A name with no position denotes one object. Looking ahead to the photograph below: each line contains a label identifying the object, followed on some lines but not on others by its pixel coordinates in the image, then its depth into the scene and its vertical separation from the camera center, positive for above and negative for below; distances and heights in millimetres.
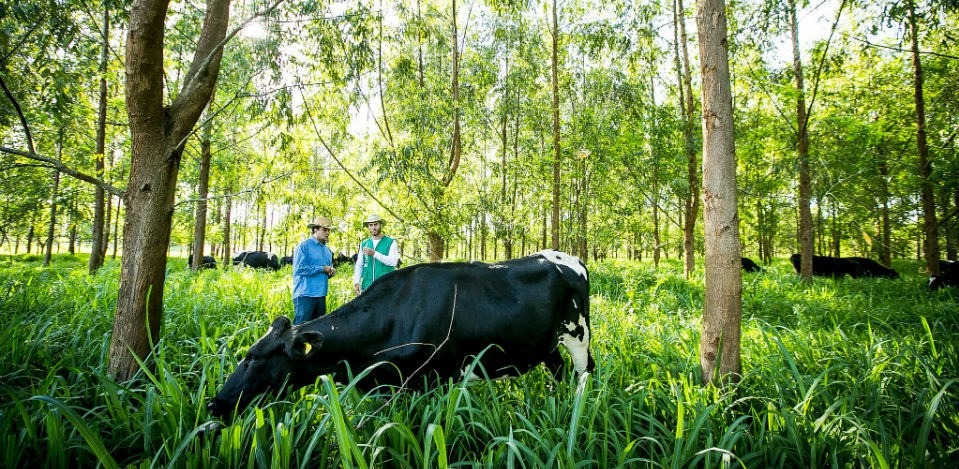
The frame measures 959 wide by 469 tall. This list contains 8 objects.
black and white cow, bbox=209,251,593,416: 3082 -666
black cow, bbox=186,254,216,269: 16995 -493
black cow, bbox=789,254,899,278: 13602 -330
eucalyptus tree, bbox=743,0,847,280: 9172 +2394
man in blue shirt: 5328 -284
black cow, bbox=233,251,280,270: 19706 -379
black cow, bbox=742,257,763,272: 15520 -322
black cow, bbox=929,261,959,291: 8727 -430
